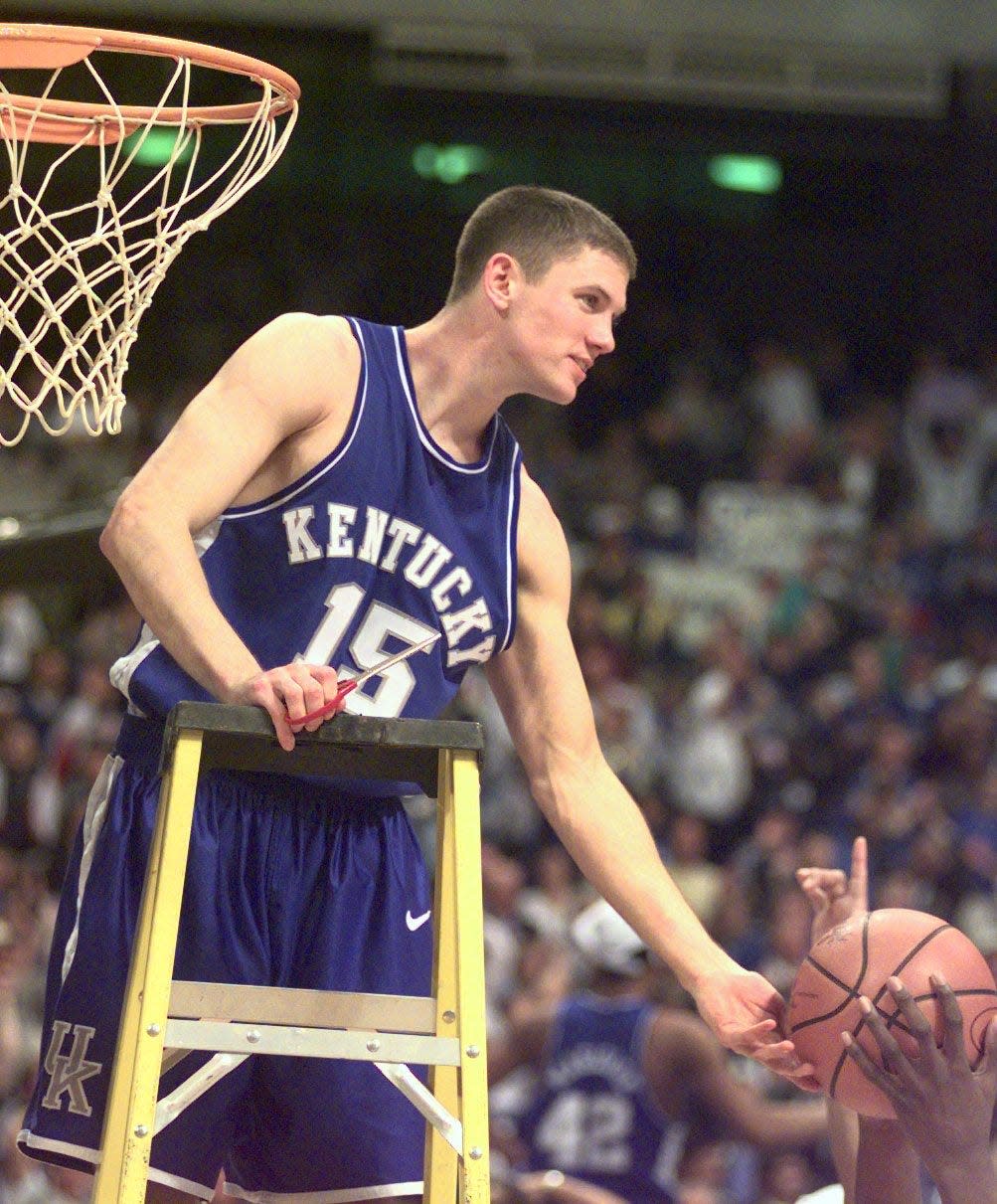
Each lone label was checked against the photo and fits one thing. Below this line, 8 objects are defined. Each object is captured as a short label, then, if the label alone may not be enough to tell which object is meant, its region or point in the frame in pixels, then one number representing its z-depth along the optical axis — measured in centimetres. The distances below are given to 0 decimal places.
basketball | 613
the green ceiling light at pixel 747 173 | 3084
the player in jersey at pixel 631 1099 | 1335
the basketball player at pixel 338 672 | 690
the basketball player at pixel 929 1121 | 525
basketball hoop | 675
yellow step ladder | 566
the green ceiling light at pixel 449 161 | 2992
